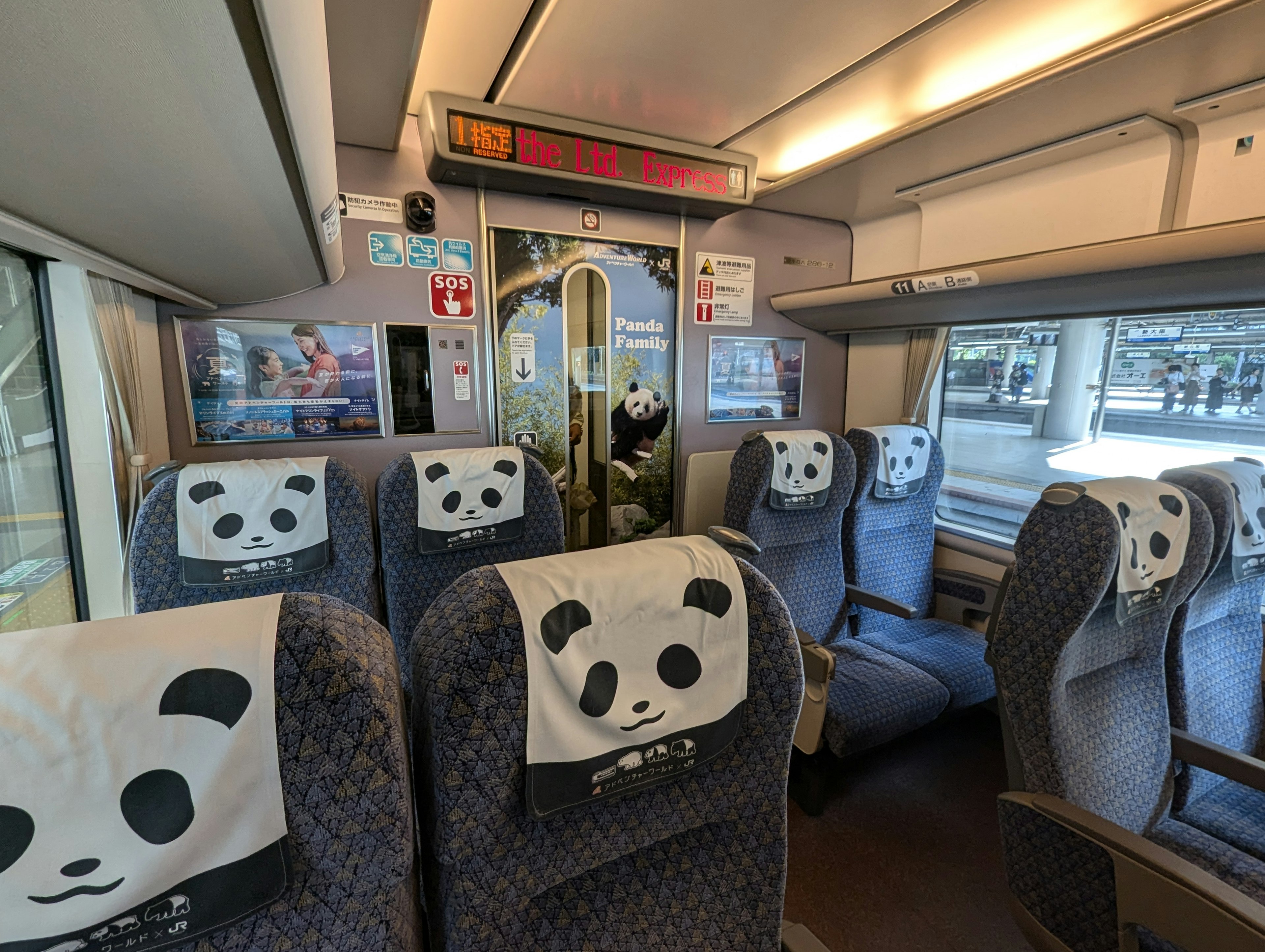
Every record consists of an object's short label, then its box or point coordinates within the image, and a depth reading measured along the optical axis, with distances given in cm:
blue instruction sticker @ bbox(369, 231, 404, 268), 289
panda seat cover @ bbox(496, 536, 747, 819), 83
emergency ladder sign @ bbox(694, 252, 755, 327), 370
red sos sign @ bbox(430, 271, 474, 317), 304
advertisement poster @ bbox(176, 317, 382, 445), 270
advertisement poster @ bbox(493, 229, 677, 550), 326
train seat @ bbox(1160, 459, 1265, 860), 171
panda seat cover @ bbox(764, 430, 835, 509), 269
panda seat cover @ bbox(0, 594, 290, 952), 57
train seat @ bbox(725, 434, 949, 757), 235
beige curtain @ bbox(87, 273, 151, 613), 208
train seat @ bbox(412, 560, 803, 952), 80
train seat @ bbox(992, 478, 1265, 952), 129
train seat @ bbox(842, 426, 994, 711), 289
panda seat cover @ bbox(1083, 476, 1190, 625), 145
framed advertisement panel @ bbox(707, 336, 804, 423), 388
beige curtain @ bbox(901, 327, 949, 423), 363
